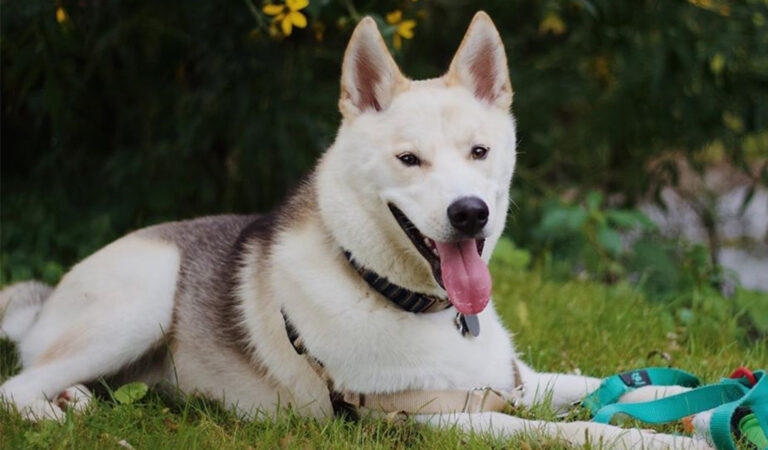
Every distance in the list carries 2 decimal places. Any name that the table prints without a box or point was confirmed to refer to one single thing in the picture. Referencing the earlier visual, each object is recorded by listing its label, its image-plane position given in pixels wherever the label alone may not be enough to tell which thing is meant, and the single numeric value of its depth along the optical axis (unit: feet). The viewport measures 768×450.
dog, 9.28
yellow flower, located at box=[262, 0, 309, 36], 12.35
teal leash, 8.93
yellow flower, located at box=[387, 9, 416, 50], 13.48
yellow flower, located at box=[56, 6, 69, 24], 13.61
